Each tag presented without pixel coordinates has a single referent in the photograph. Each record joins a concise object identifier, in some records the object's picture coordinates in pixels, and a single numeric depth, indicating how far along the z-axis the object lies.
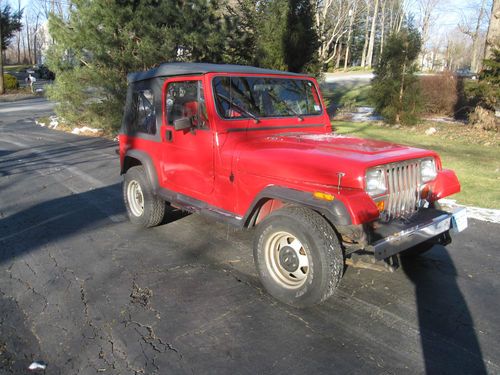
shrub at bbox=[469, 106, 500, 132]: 12.59
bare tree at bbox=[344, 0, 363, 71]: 44.75
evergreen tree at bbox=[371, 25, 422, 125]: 13.60
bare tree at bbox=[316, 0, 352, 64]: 38.25
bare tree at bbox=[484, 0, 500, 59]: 13.70
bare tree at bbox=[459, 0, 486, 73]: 40.03
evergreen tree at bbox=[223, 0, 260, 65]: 13.04
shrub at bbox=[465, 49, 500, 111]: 12.21
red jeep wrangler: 3.06
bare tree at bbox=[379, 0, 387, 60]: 54.38
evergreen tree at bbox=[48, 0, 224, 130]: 12.07
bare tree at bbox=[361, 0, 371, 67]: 56.09
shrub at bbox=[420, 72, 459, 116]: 15.89
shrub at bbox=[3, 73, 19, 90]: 31.81
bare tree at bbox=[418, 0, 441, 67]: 52.86
